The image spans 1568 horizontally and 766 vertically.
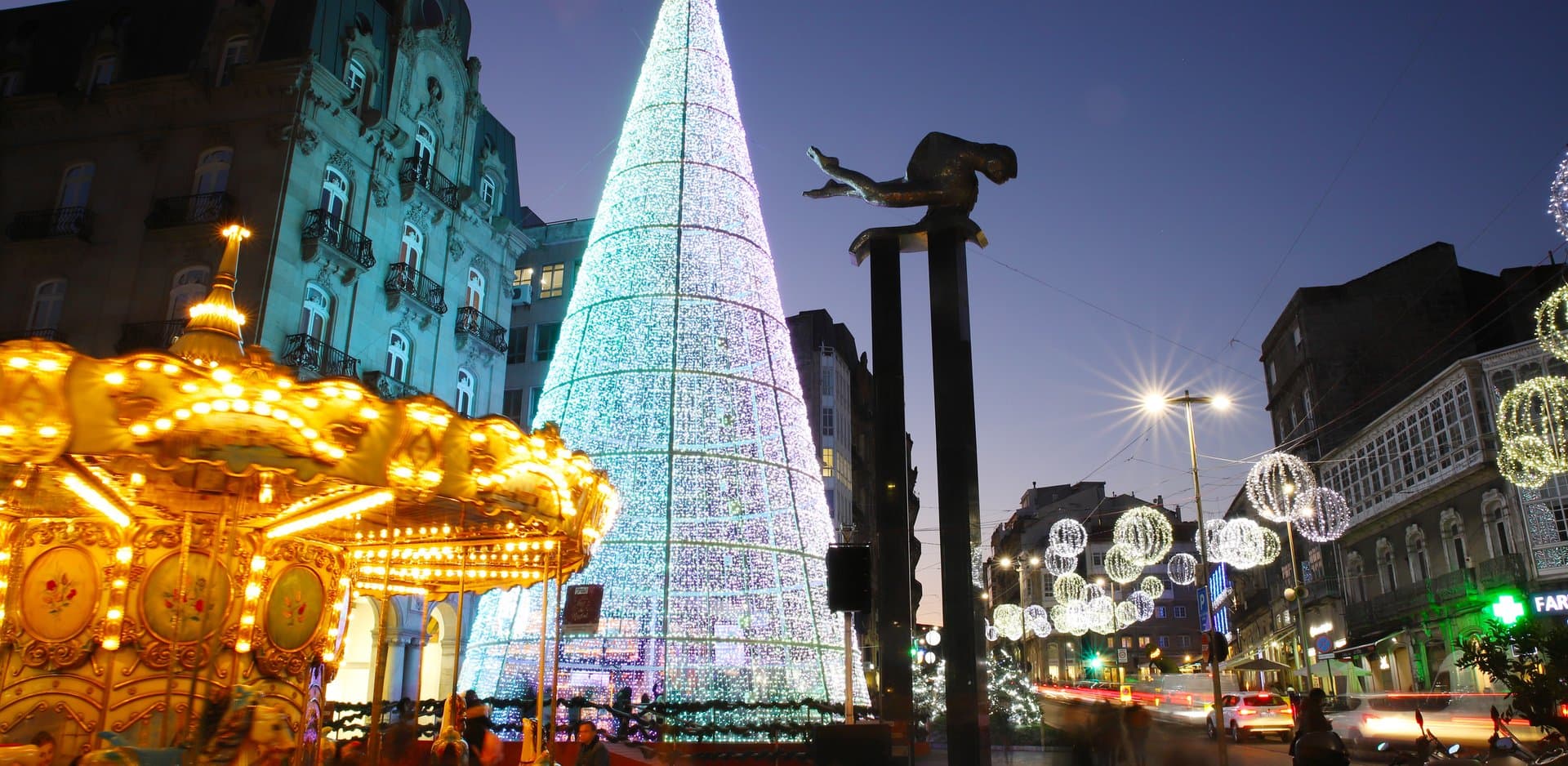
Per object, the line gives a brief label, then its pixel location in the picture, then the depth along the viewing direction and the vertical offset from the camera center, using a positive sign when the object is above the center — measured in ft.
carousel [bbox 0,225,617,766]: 27.37 +5.53
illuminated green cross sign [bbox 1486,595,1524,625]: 77.66 +5.48
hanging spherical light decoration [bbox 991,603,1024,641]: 130.41 +7.77
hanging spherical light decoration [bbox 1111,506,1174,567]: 84.23 +11.62
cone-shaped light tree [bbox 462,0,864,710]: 56.44 +14.16
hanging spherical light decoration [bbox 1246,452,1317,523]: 75.00 +15.16
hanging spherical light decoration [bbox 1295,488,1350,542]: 74.43 +13.80
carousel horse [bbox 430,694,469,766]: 36.60 -2.32
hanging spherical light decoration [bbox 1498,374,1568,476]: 54.03 +13.32
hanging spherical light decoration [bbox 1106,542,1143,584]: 95.96 +10.56
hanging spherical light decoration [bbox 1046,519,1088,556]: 98.17 +13.47
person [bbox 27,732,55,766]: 31.83 -2.02
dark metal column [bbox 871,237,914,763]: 48.26 +7.71
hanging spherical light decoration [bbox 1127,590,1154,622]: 150.10 +11.19
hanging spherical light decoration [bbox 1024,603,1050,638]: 157.17 +9.15
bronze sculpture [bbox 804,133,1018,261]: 53.93 +25.16
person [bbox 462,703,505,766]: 38.14 -2.12
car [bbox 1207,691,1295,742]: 87.40 -2.63
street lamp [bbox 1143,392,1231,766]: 76.13 +20.90
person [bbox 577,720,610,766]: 39.13 -2.49
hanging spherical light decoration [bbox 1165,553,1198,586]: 115.25 +13.38
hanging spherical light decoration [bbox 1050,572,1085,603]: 115.55 +10.49
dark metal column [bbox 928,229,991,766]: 46.42 +8.50
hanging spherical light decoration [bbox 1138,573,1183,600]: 143.98 +13.21
